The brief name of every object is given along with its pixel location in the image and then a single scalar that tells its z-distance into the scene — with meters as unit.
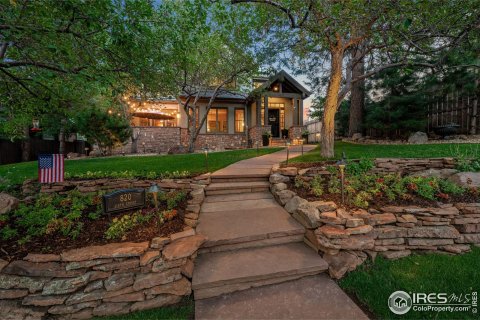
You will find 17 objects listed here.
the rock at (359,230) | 2.77
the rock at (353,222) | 2.81
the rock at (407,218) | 2.99
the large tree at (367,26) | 4.33
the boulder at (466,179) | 3.83
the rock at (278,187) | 4.25
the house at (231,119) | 14.01
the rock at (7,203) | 3.29
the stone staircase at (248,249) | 2.37
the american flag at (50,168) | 3.42
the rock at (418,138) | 9.29
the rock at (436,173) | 4.32
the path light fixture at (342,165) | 3.38
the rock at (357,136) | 11.36
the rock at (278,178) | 4.51
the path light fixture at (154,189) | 2.90
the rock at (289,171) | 4.59
